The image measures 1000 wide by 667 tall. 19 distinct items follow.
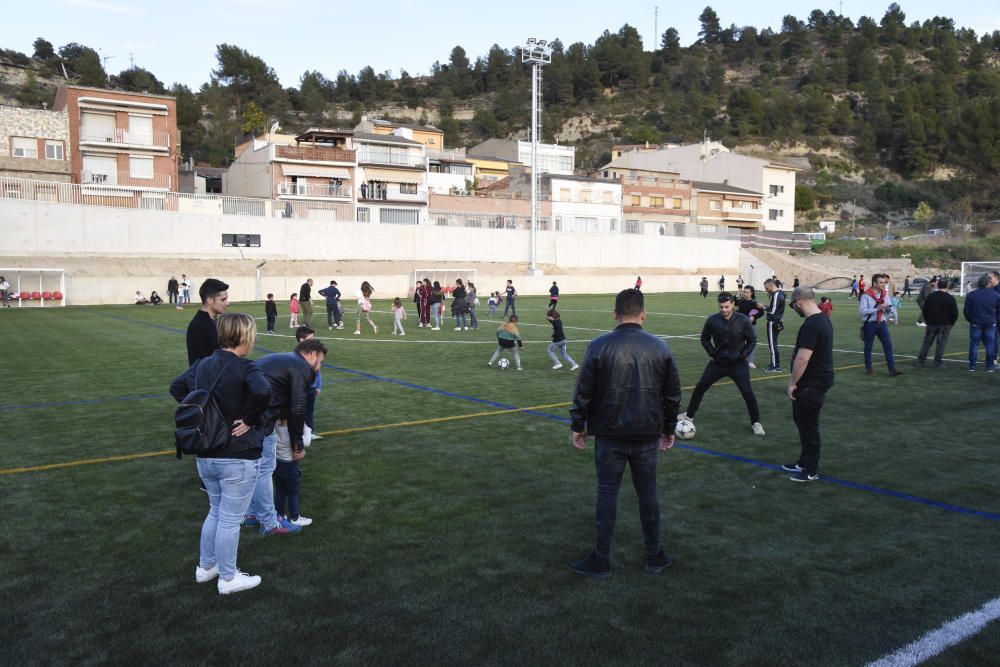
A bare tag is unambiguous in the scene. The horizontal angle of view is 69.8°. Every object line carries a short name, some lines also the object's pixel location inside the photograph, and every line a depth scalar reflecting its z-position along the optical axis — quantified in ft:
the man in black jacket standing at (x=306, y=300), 75.77
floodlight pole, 152.76
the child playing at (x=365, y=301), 73.00
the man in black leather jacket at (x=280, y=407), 17.20
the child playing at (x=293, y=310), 76.74
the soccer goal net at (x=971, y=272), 153.99
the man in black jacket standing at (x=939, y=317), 47.19
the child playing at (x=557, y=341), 47.50
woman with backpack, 14.14
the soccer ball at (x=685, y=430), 28.68
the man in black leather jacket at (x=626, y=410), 15.40
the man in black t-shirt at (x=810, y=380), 22.65
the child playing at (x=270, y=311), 71.37
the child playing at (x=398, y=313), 72.13
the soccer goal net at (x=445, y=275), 159.92
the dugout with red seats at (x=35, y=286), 116.98
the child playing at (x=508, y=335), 47.55
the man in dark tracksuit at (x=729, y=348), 29.01
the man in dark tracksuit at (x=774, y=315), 45.50
